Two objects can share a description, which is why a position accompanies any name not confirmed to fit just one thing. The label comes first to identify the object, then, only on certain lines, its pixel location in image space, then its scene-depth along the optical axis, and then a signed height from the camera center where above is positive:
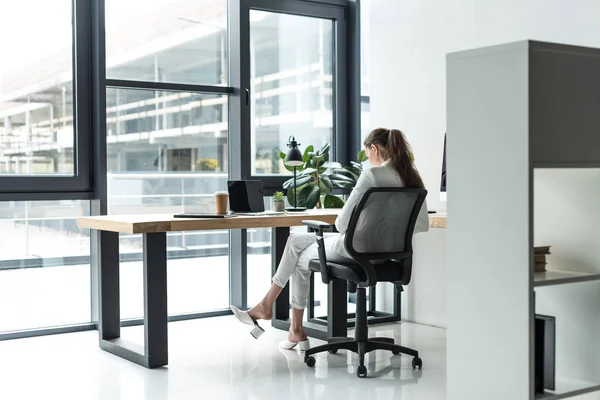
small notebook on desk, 4.23 -0.21
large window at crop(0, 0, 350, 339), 4.97 +0.35
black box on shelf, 2.72 -0.61
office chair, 3.85 -0.38
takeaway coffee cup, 4.48 -0.14
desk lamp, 4.91 +0.12
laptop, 4.62 -0.14
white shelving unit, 2.59 -0.03
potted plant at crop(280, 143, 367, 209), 5.46 -0.04
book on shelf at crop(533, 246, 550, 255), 2.96 -0.28
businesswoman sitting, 3.94 -0.35
